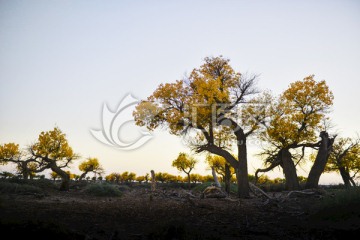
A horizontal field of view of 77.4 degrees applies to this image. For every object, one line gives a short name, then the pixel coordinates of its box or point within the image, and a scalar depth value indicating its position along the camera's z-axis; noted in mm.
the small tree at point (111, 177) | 80400
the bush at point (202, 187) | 27084
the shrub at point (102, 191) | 16922
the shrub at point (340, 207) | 6109
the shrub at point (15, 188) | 13825
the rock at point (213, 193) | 14969
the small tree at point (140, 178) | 94056
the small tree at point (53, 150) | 23438
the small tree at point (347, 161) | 26078
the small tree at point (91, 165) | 42097
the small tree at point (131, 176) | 86294
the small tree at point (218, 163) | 33531
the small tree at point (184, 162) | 39438
